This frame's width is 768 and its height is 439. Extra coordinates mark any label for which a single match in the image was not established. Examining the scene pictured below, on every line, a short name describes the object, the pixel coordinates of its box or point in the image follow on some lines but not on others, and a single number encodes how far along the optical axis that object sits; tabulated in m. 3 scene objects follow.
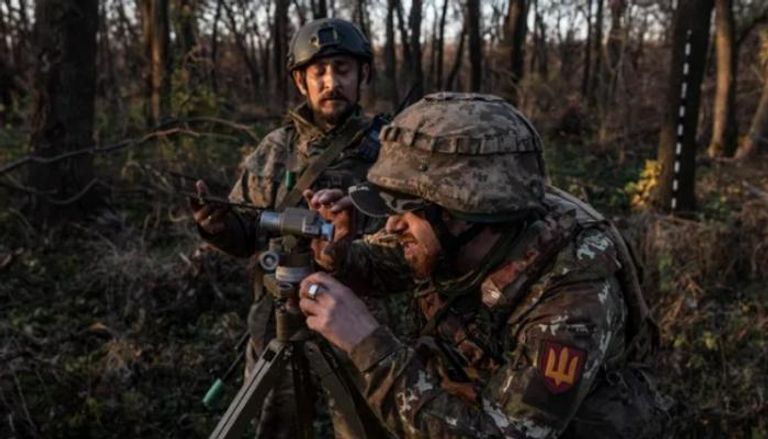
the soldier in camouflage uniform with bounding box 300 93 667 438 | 1.68
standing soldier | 3.00
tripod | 1.93
